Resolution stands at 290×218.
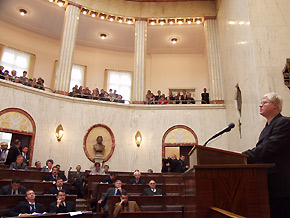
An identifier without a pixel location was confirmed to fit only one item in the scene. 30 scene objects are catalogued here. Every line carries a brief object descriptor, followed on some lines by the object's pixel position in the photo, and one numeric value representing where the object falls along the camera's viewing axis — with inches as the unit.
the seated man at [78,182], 343.5
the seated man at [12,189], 232.5
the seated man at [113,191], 255.3
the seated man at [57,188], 260.2
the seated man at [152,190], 264.7
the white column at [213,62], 486.2
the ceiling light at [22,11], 531.2
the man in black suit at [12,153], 325.4
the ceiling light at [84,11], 518.5
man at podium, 86.2
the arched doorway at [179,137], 465.7
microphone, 109.5
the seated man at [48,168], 335.6
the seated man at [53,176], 291.6
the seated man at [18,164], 300.7
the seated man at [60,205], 219.6
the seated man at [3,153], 334.7
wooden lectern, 83.1
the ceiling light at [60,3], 497.4
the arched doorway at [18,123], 374.9
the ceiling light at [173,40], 621.6
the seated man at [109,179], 305.9
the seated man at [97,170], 358.9
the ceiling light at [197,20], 543.8
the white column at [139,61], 497.0
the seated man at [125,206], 219.0
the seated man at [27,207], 205.0
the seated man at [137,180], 304.3
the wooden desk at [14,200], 205.6
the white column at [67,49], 454.6
